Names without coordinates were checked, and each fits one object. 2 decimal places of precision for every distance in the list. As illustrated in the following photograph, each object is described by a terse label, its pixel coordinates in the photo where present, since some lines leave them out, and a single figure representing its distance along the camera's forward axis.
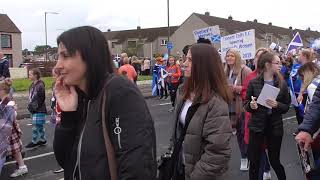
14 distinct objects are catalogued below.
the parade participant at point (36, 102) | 5.20
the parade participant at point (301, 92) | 4.34
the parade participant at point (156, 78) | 11.35
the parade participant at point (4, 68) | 7.03
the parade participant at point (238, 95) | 4.19
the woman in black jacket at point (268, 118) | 3.26
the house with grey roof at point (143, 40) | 47.24
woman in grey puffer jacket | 2.00
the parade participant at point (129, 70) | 7.85
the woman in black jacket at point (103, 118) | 1.31
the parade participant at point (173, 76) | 8.91
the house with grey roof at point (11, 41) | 35.76
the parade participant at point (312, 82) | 2.36
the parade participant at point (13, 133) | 4.03
